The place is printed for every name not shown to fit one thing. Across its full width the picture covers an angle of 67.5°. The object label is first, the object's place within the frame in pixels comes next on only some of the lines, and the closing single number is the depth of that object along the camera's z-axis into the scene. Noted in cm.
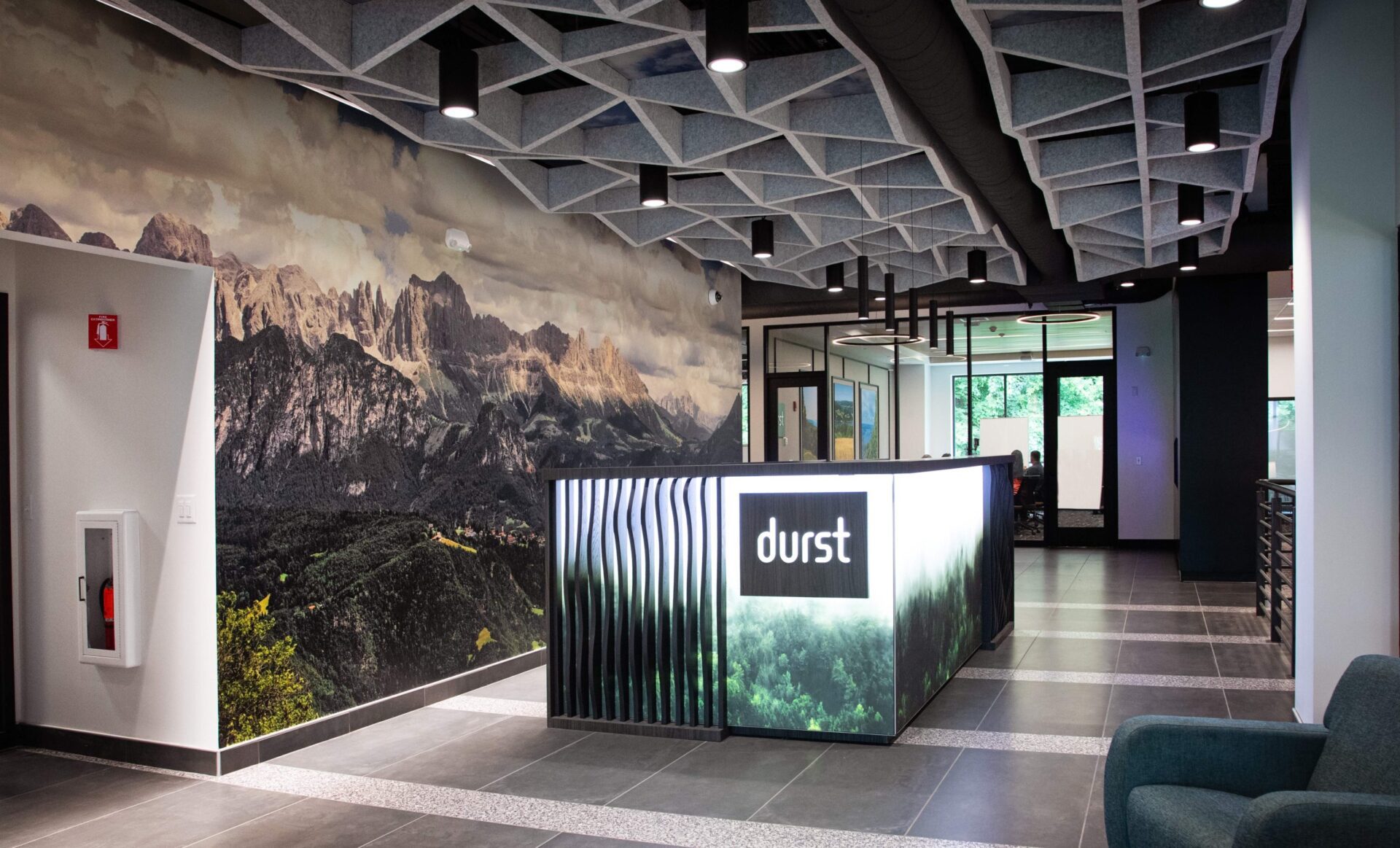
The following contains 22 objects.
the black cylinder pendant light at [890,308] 905
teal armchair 260
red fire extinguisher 510
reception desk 497
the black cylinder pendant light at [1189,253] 942
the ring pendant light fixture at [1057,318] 1227
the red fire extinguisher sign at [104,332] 516
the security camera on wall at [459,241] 666
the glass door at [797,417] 1475
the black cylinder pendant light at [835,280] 1060
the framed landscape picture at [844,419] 1509
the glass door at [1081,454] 1427
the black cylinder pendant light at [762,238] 833
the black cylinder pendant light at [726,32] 364
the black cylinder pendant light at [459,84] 458
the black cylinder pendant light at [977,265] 965
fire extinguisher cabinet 500
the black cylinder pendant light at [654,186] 661
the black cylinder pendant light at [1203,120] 555
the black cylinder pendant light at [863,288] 812
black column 1110
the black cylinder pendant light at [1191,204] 747
